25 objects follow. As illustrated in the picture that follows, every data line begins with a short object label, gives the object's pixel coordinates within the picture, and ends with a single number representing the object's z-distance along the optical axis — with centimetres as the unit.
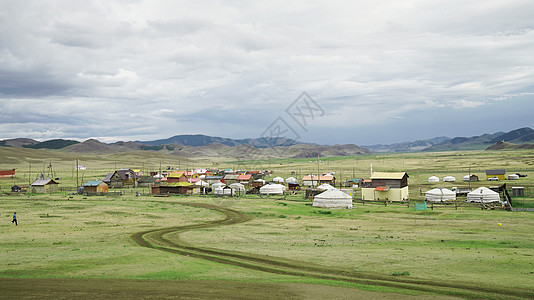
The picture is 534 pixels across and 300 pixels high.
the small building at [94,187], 9709
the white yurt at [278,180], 12168
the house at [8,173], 13875
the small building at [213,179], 12775
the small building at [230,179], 12660
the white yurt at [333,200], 6731
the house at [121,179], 11981
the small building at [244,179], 12225
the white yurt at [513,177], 10845
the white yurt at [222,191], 9225
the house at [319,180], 11588
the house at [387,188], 7825
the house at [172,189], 9831
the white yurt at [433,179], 11565
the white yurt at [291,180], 11834
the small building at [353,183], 10949
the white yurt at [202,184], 10614
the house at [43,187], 9398
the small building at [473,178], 11144
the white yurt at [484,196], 6856
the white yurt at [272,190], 9362
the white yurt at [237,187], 9758
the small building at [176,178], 12369
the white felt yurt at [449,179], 11585
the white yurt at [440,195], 7281
